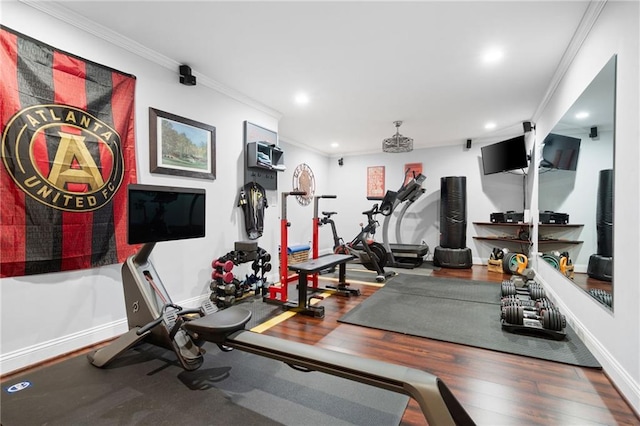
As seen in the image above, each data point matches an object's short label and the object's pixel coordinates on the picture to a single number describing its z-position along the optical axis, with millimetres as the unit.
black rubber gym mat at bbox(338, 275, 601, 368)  2488
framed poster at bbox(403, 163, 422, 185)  7195
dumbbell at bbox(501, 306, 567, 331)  2662
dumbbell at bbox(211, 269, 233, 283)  3463
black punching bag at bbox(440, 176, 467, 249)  6195
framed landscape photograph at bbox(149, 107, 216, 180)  3059
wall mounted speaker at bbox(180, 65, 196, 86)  3287
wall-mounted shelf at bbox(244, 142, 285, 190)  4227
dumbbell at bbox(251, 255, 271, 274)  3983
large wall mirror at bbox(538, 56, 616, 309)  2166
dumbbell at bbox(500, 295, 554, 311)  2919
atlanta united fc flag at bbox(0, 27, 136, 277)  2113
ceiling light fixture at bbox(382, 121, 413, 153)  5093
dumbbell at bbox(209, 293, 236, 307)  3461
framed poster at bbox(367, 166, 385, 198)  7695
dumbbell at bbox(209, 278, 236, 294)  3463
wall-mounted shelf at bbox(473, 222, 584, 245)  3397
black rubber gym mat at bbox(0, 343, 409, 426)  1633
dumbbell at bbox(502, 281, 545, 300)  3395
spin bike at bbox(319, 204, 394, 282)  5023
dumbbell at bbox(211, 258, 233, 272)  3492
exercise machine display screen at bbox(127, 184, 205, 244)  1932
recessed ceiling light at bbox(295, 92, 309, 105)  4193
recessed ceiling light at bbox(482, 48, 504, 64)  3012
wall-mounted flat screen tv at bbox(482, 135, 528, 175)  5208
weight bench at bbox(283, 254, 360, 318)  3281
